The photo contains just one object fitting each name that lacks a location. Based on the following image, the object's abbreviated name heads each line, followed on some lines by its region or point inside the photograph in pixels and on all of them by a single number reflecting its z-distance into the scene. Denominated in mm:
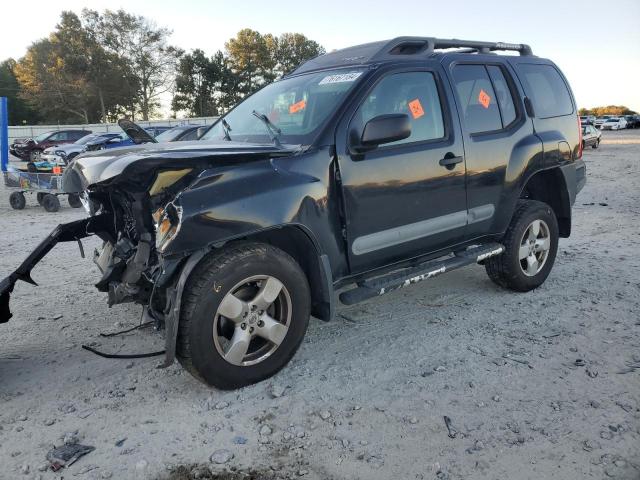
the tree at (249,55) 58531
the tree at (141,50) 51250
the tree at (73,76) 47969
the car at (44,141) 24391
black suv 2844
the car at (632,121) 55675
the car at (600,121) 52688
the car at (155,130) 19688
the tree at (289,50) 64688
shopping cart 10016
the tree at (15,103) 53406
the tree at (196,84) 52738
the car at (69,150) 12372
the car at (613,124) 52688
